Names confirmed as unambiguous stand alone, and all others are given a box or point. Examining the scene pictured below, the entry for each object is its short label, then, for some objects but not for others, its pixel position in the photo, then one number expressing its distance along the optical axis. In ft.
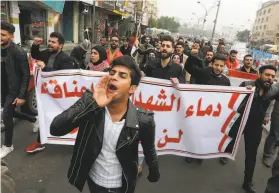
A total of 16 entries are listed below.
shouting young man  4.13
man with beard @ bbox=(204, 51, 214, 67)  16.20
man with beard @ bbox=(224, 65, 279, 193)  8.16
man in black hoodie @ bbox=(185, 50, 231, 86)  9.29
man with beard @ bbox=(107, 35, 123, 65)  13.42
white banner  8.75
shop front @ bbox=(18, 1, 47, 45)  34.85
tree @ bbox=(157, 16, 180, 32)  254.31
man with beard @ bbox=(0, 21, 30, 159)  8.54
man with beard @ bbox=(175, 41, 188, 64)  16.08
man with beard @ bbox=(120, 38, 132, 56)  19.36
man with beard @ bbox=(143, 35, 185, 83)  9.34
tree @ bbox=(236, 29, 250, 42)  267.68
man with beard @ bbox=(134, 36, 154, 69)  18.47
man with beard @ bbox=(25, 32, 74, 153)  9.22
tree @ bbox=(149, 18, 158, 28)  163.71
